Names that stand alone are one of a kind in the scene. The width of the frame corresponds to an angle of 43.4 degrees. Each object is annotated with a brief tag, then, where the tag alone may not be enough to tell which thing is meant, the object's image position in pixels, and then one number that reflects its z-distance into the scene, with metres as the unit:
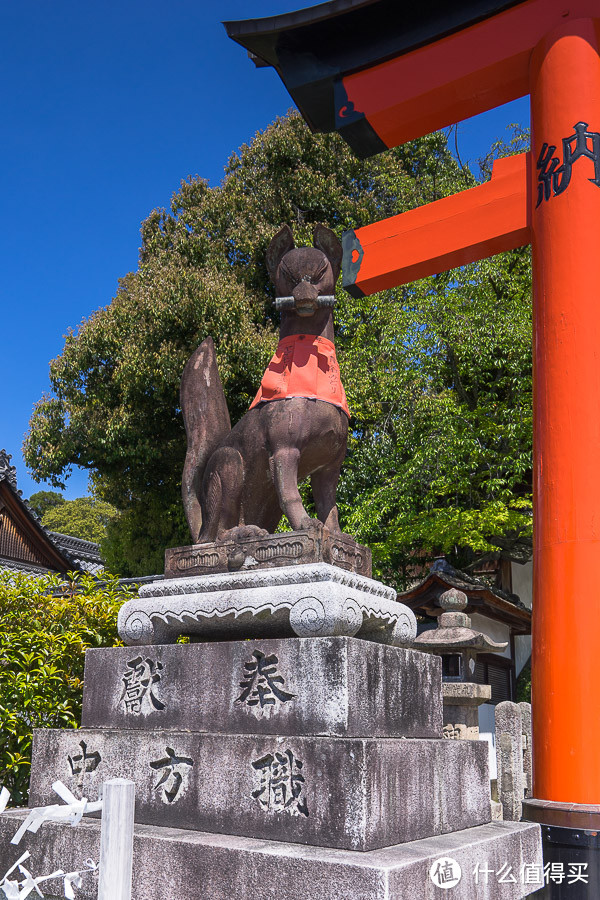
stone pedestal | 2.70
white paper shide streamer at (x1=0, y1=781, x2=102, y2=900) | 1.71
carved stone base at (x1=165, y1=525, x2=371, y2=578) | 3.40
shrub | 4.70
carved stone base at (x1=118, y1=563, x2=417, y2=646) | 3.14
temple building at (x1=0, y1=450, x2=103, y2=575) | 18.95
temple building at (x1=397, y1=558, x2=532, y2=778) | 12.30
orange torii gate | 3.68
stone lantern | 8.99
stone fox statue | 3.70
